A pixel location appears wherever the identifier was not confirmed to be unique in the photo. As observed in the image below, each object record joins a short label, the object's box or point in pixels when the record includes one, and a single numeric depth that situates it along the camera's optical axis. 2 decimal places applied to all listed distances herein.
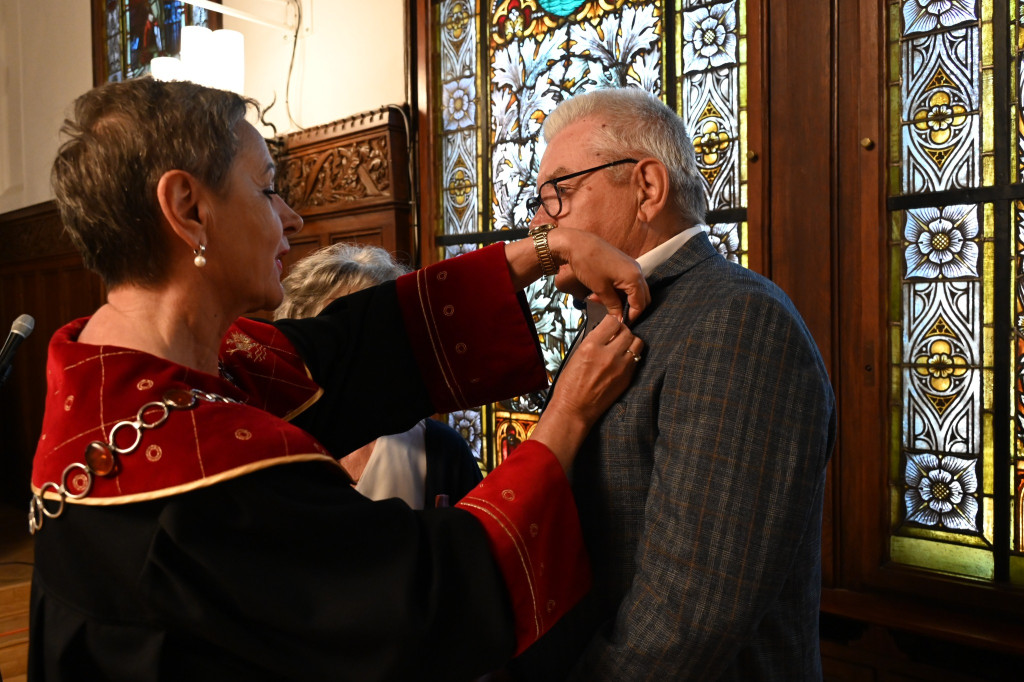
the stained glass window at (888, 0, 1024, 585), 2.13
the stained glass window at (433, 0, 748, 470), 2.71
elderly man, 1.14
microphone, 1.39
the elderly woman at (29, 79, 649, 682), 0.94
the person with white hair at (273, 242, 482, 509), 2.06
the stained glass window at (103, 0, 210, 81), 5.70
